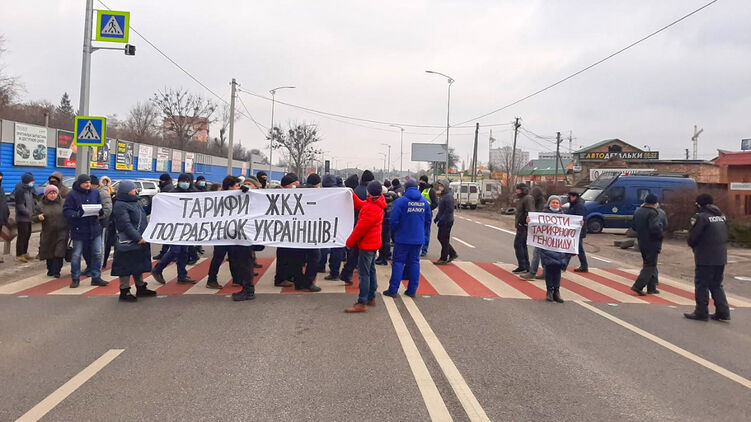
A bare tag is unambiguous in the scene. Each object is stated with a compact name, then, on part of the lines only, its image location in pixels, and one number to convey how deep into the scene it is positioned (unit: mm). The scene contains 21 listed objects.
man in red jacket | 7273
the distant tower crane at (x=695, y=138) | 76212
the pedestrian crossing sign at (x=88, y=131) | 13539
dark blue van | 23656
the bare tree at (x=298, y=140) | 61125
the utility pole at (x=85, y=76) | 14453
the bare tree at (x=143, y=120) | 74938
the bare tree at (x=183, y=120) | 64250
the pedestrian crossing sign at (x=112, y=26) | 14281
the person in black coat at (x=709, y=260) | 7648
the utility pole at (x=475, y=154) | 57234
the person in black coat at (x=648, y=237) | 9258
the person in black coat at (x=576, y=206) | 11013
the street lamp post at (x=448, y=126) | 51503
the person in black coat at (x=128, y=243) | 7566
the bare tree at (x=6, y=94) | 41875
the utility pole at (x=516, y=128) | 57469
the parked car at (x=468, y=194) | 45406
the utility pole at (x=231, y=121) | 30750
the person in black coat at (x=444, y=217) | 11727
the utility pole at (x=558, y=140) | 61200
